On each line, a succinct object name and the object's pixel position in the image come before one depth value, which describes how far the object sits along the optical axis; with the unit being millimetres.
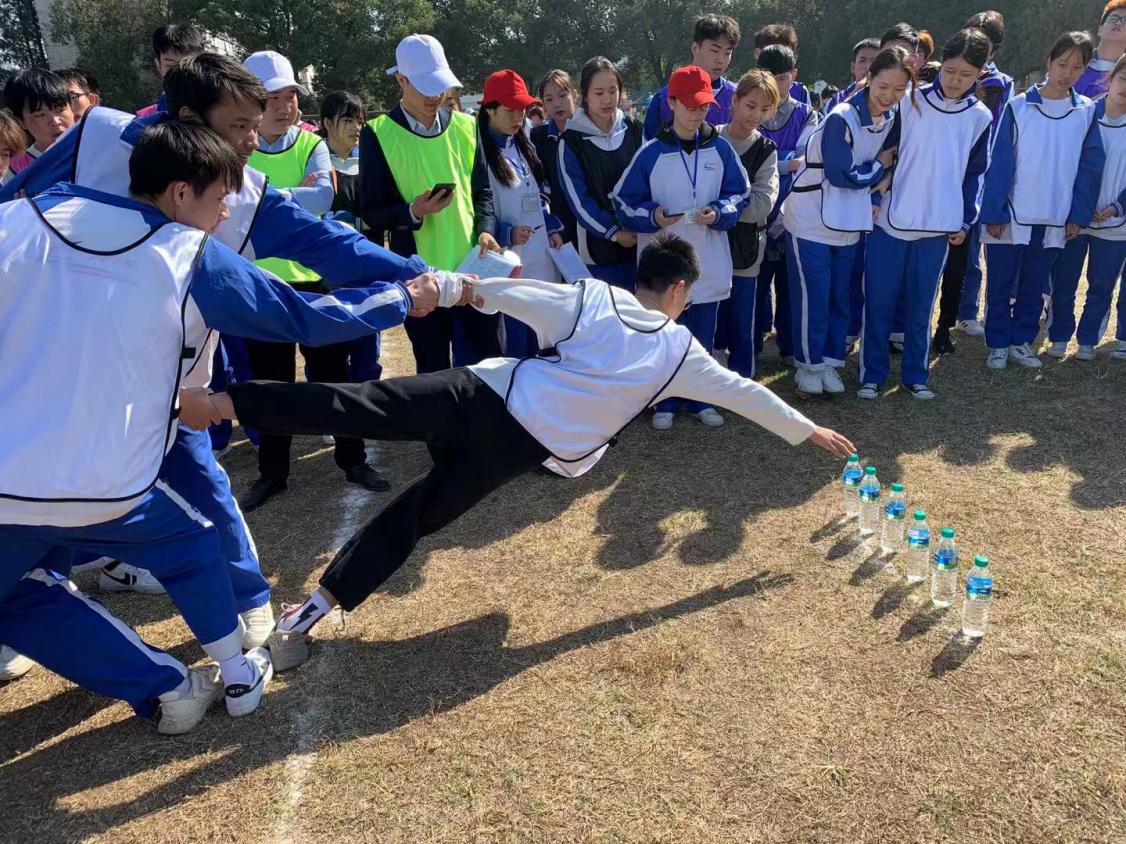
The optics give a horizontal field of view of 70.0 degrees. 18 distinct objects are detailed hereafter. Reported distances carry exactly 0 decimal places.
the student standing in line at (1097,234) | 5645
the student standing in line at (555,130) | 5637
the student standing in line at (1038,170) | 5609
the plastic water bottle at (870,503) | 3939
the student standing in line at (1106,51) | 6461
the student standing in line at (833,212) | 5160
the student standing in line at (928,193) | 5148
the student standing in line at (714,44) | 5770
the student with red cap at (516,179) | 4781
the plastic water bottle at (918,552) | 3531
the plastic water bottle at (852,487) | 4094
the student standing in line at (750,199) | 5098
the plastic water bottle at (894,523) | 3764
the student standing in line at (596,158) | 5184
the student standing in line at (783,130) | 5848
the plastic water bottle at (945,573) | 3328
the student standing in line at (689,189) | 4996
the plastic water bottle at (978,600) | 3133
